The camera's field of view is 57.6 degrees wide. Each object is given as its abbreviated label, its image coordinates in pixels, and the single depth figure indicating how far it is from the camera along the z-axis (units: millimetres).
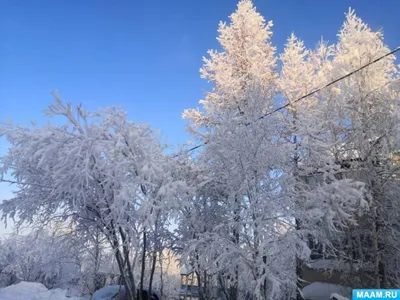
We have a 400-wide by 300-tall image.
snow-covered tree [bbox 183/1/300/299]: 8922
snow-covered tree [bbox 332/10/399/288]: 11508
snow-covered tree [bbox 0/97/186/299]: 8719
